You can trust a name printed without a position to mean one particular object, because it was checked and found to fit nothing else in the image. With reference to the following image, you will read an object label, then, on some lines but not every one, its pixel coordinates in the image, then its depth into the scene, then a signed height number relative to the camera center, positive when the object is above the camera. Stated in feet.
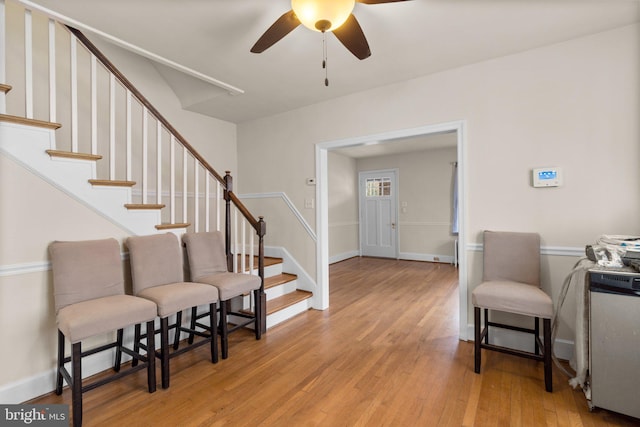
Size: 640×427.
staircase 6.48 +1.29
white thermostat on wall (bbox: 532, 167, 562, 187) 8.11 +0.91
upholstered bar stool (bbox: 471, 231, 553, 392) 6.85 -1.97
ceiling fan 5.10 +3.60
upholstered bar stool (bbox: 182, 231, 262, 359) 8.38 -1.88
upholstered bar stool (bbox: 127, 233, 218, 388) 6.97 -1.87
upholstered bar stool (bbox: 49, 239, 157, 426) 5.69 -1.90
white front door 24.00 -0.13
